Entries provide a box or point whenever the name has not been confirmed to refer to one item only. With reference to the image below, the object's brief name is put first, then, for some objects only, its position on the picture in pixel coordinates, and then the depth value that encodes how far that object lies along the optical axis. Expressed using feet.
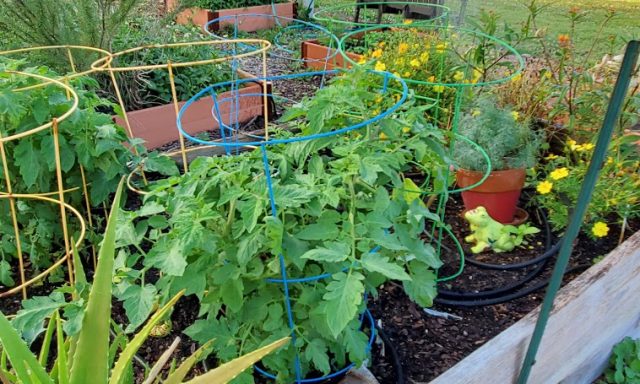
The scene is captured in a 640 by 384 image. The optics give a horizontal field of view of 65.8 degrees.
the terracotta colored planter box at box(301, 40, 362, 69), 14.52
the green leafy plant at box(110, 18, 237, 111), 11.12
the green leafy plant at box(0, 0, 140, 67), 9.23
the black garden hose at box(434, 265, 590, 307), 6.70
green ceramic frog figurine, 7.47
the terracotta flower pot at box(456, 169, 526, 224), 7.62
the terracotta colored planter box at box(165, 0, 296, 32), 20.57
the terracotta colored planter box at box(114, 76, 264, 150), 10.48
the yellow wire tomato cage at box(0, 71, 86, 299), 4.53
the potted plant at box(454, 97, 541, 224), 7.62
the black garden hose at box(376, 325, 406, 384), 5.46
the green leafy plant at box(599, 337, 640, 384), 6.20
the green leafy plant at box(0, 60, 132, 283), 5.80
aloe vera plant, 3.19
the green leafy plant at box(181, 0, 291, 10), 21.22
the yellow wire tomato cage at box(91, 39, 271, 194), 6.31
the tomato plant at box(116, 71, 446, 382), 3.98
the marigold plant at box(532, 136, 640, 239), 7.30
